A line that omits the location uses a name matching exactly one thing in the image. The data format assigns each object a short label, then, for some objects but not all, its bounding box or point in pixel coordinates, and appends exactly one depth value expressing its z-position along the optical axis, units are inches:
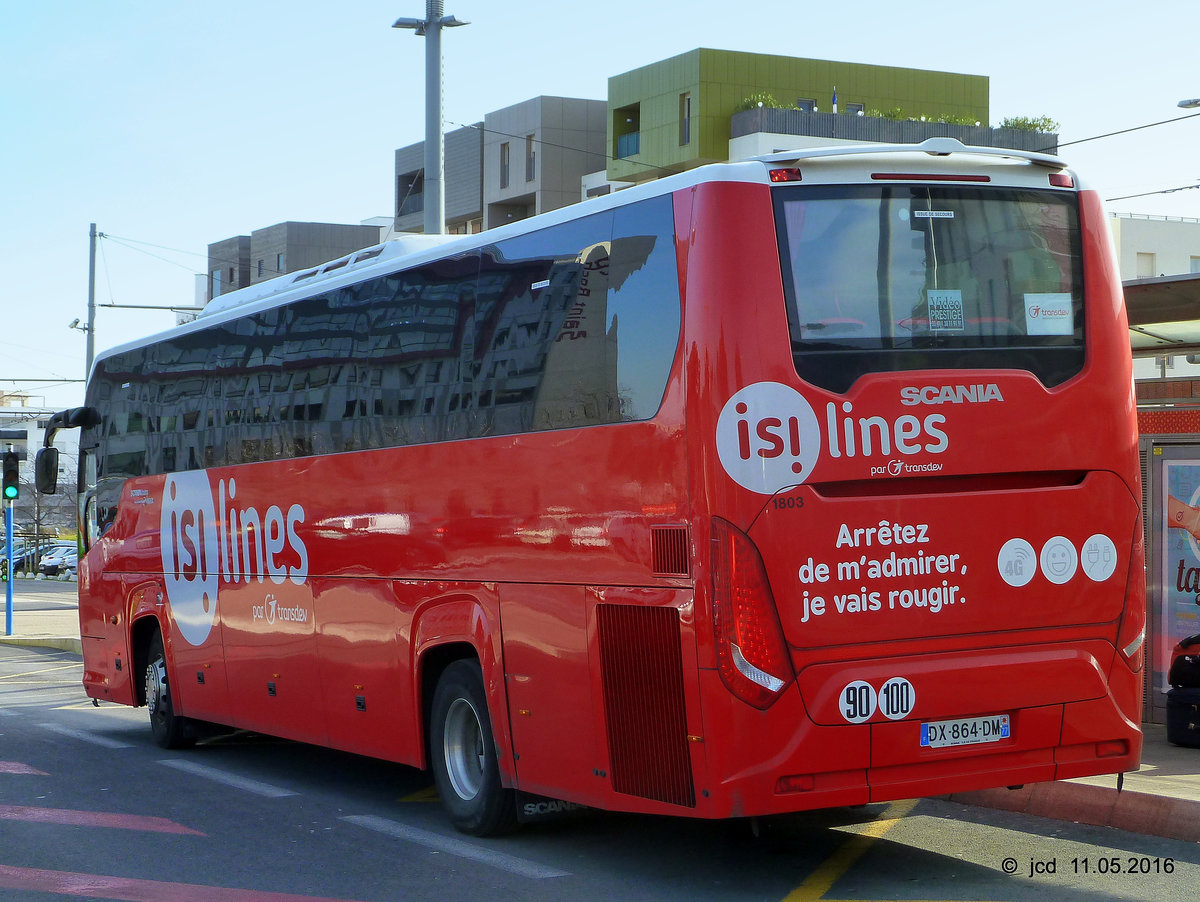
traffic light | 1053.2
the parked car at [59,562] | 2674.7
